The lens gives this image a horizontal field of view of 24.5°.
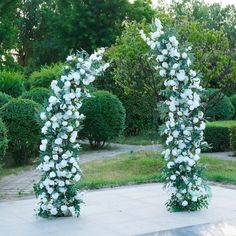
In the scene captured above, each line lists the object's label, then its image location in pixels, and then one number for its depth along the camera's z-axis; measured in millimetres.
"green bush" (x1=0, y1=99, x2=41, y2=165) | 11320
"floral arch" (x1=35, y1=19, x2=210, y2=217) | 6469
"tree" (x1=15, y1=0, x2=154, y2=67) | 27031
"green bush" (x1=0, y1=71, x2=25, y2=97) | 14641
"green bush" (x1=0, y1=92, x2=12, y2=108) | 12450
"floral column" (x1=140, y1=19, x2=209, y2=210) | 6770
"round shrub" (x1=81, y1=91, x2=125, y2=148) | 14102
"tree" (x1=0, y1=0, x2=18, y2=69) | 28562
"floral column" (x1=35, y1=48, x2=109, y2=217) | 6449
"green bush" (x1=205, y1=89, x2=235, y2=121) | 19719
